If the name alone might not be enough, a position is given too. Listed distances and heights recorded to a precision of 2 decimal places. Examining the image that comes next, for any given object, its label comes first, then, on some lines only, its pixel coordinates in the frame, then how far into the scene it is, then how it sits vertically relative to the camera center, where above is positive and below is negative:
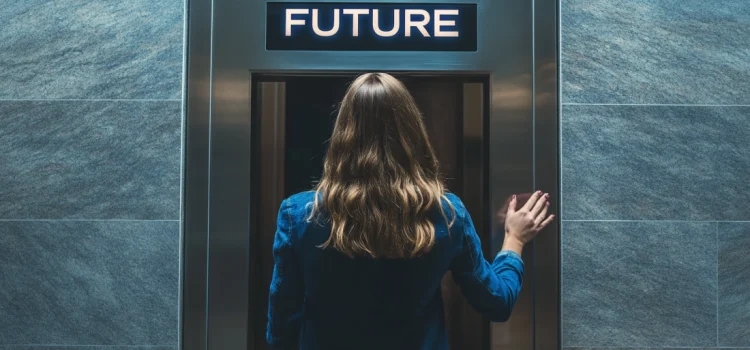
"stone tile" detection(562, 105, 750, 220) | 2.64 +0.11
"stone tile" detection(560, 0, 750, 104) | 2.65 +0.57
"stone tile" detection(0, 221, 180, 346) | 2.63 -0.39
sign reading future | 2.75 +0.69
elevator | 2.69 +0.24
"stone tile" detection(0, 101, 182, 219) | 2.65 +0.11
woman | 1.59 -0.14
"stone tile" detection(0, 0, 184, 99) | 2.67 +0.58
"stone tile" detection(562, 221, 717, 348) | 2.62 -0.40
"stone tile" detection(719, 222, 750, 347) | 2.63 -0.39
